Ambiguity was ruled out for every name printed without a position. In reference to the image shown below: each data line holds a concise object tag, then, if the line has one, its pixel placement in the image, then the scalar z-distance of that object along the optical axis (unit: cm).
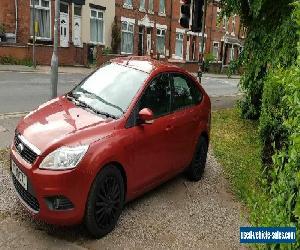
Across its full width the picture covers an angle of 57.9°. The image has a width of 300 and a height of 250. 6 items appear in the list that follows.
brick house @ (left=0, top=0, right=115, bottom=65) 1643
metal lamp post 575
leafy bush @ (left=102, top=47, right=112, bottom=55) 1944
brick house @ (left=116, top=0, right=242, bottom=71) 2223
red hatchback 307
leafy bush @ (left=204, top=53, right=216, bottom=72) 2730
